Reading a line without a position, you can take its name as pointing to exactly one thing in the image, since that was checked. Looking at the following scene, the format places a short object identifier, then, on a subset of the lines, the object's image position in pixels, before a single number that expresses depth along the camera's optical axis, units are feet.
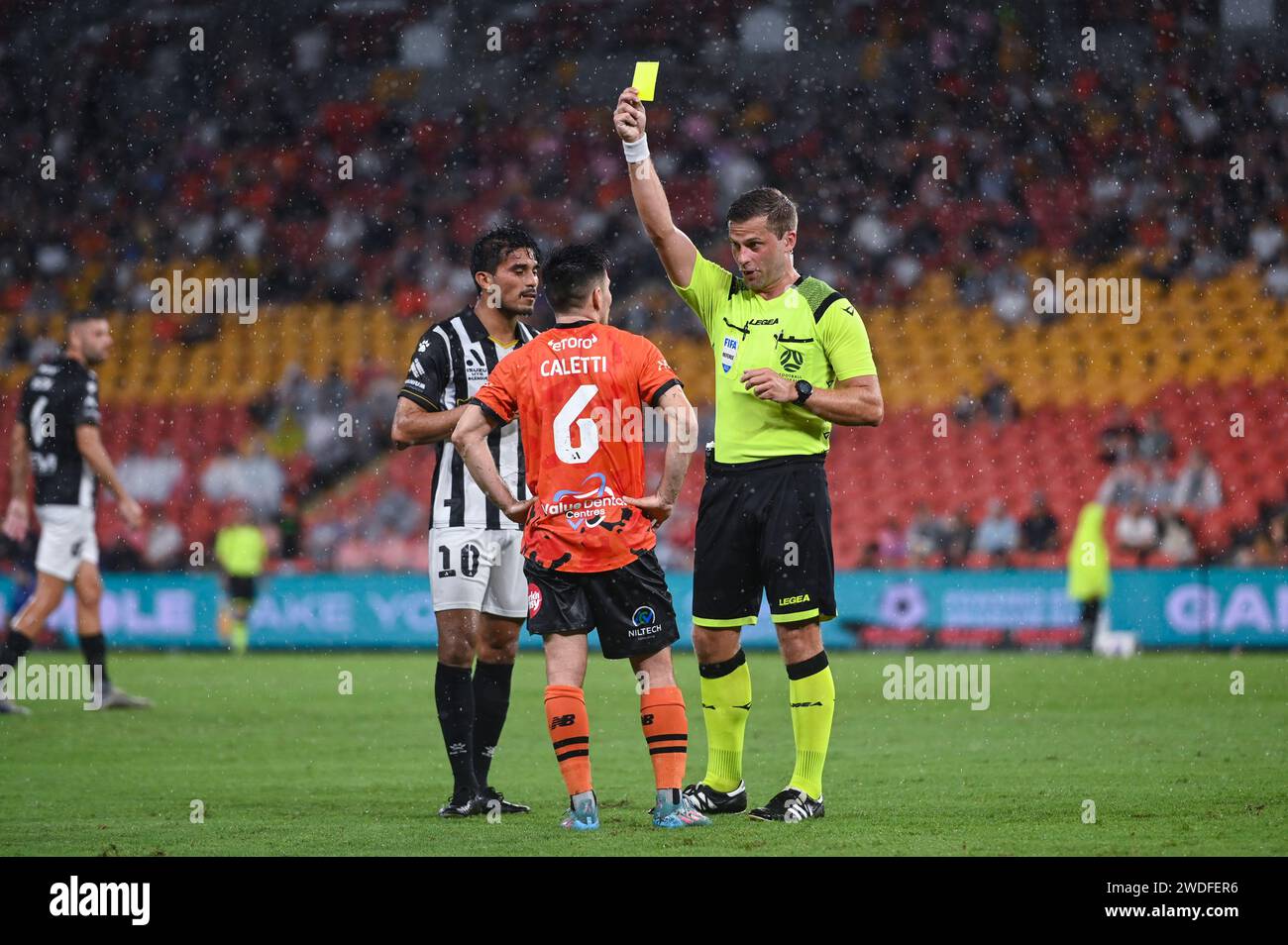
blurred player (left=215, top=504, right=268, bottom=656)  117.19
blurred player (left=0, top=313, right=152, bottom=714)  73.67
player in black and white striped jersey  45.44
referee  41.68
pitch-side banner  103.50
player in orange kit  39.73
